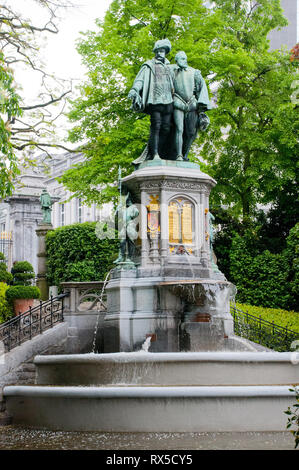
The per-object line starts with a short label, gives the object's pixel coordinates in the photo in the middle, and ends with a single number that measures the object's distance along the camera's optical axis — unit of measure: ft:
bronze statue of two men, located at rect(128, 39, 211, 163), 43.65
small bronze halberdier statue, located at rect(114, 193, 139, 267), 42.22
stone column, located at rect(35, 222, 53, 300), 81.41
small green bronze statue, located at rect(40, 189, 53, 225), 87.92
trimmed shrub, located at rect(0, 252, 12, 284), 76.38
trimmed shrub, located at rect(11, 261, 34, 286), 78.43
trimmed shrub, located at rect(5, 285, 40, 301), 65.41
